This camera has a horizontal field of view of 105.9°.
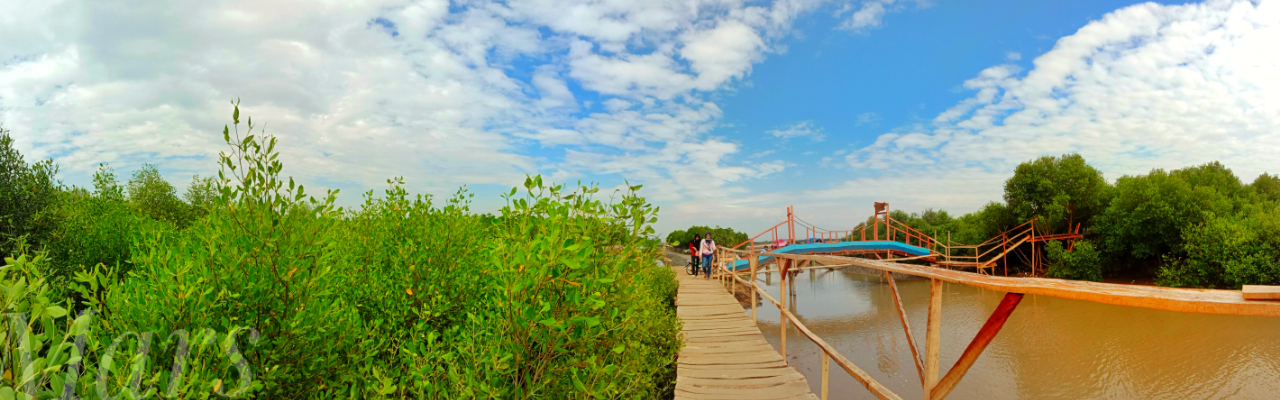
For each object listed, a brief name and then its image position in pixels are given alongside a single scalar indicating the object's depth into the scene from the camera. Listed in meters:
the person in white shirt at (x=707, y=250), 16.75
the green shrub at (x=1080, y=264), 22.89
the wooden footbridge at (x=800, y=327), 2.04
